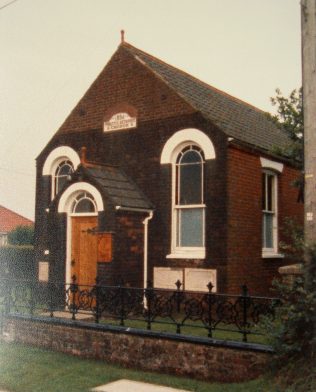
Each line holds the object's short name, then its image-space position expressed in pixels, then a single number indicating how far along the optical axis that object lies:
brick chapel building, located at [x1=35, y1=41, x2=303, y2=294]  12.04
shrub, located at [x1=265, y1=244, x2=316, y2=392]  6.13
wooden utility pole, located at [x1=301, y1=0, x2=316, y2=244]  6.27
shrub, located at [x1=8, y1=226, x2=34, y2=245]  32.16
